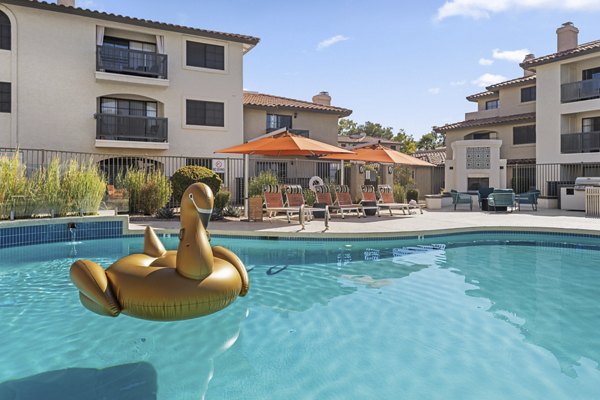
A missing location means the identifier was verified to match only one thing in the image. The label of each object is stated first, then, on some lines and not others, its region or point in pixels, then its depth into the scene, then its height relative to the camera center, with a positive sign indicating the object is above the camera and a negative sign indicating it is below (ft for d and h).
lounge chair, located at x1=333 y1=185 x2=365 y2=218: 45.56 -0.51
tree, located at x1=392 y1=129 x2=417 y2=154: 148.77 +21.52
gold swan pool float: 11.54 -2.28
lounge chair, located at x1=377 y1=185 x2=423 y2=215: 47.85 -0.42
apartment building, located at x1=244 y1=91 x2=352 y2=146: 79.15 +15.20
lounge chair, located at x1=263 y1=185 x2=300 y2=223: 40.78 -0.45
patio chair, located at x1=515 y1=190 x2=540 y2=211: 56.70 -0.37
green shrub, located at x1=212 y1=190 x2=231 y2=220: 43.16 -0.68
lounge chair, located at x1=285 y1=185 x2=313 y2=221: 42.24 -0.46
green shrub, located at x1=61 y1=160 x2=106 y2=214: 34.63 +0.58
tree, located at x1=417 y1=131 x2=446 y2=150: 188.03 +23.93
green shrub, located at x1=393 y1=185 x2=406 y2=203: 60.90 +0.04
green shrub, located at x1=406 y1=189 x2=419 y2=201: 66.59 +0.34
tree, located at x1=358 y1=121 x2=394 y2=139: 220.43 +33.85
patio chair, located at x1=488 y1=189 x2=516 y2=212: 52.65 -0.22
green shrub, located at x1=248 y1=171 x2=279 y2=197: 49.90 +1.54
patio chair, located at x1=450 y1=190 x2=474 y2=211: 59.72 -0.38
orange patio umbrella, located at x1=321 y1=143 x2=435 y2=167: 47.06 +4.43
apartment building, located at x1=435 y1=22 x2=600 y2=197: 72.74 +11.97
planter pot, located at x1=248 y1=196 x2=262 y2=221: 41.27 -1.11
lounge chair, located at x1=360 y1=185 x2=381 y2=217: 47.57 -0.52
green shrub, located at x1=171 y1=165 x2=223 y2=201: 42.06 +1.77
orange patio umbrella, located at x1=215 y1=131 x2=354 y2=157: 40.02 +4.65
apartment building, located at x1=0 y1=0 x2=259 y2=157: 58.49 +16.76
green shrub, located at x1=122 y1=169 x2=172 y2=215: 44.32 +0.45
